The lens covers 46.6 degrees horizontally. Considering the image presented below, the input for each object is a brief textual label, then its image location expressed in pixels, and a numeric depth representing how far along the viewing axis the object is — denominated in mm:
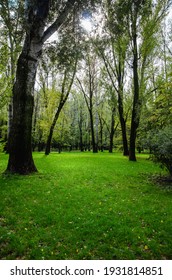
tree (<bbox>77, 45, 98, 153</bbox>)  29245
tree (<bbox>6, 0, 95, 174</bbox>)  9633
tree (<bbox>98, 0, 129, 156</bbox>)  11883
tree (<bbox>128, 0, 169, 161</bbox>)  16578
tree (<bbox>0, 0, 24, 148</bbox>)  10102
